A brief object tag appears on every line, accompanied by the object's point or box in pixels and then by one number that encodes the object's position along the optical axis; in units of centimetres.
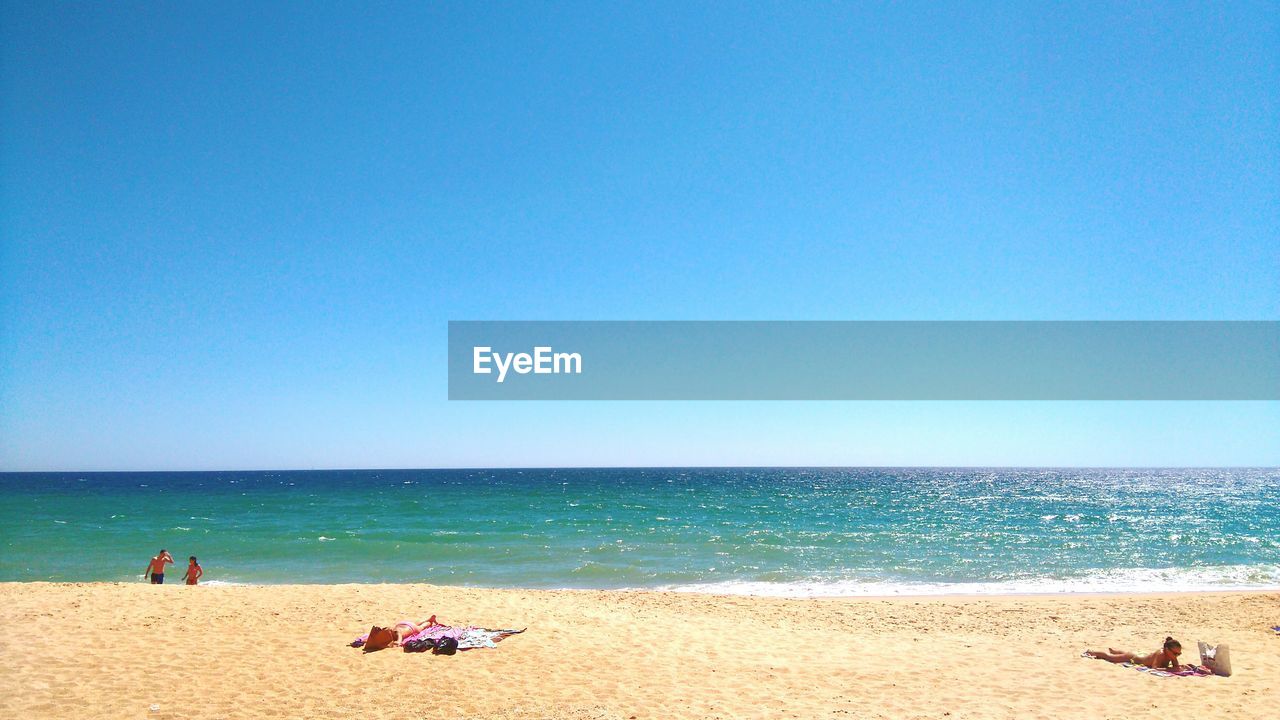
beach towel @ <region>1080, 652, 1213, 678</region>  999
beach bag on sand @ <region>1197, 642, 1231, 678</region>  1000
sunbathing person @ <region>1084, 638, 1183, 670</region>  1018
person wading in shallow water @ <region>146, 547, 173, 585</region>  1778
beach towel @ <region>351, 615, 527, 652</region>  1051
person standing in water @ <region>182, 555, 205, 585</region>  1748
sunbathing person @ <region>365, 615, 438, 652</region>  1051
